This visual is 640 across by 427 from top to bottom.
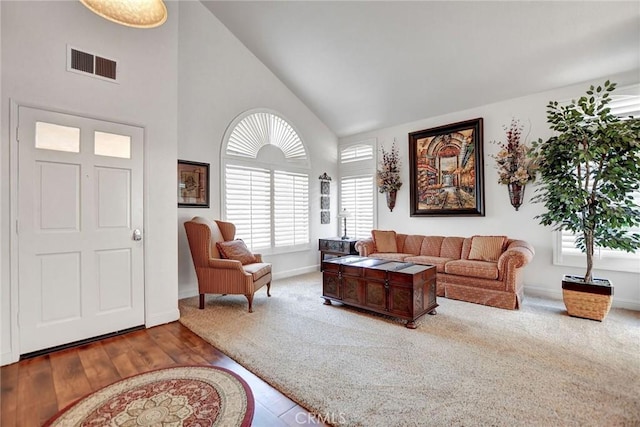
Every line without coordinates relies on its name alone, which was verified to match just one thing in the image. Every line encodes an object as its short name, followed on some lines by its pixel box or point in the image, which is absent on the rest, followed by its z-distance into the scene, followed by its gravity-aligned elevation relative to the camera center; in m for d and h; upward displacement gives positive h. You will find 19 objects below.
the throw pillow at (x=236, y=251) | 4.05 -0.46
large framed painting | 4.92 +0.78
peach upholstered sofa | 3.80 -0.66
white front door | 2.64 -0.09
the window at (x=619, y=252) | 3.71 -0.49
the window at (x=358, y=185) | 6.32 +0.66
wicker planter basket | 3.35 -0.95
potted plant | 3.17 +0.30
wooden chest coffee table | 3.27 -0.82
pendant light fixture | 2.15 +1.51
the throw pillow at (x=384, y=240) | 5.41 -0.44
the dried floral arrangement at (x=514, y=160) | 4.35 +0.80
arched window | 4.94 +0.60
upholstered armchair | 3.74 -0.63
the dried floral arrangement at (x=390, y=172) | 5.86 +0.85
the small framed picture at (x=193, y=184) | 4.33 +0.49
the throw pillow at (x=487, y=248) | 4.32 -0.48
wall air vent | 2.85 +1.50
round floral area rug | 1.83 -1.21
